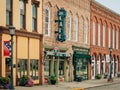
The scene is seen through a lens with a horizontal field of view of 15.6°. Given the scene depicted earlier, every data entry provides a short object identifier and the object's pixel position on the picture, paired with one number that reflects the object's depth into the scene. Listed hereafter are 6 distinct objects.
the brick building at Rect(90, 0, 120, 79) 51.19
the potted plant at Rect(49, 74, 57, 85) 36.59
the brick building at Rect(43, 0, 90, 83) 37.47
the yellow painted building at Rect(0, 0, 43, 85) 29.73
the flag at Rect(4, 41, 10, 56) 24.67
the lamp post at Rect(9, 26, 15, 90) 24.14
